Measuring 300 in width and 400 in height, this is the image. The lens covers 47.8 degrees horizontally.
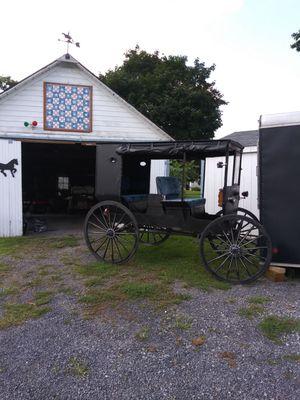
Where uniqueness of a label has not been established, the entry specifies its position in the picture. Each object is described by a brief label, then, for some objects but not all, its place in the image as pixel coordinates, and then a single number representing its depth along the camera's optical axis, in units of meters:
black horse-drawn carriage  5.26
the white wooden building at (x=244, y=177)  8.82
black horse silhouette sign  9.11
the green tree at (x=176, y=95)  24.58
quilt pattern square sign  9.75
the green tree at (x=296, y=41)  15.08
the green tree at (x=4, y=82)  28.20
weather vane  10.44
